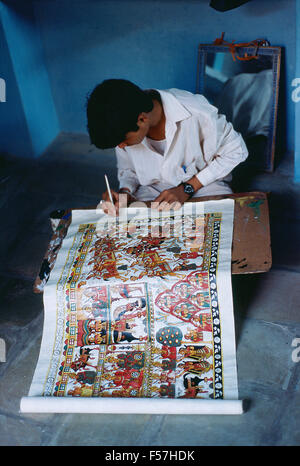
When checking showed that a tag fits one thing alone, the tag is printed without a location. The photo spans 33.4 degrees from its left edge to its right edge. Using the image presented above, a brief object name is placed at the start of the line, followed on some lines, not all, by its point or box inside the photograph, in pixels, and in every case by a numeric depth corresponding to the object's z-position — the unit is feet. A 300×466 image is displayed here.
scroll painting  5.69
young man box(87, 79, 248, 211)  7.00
